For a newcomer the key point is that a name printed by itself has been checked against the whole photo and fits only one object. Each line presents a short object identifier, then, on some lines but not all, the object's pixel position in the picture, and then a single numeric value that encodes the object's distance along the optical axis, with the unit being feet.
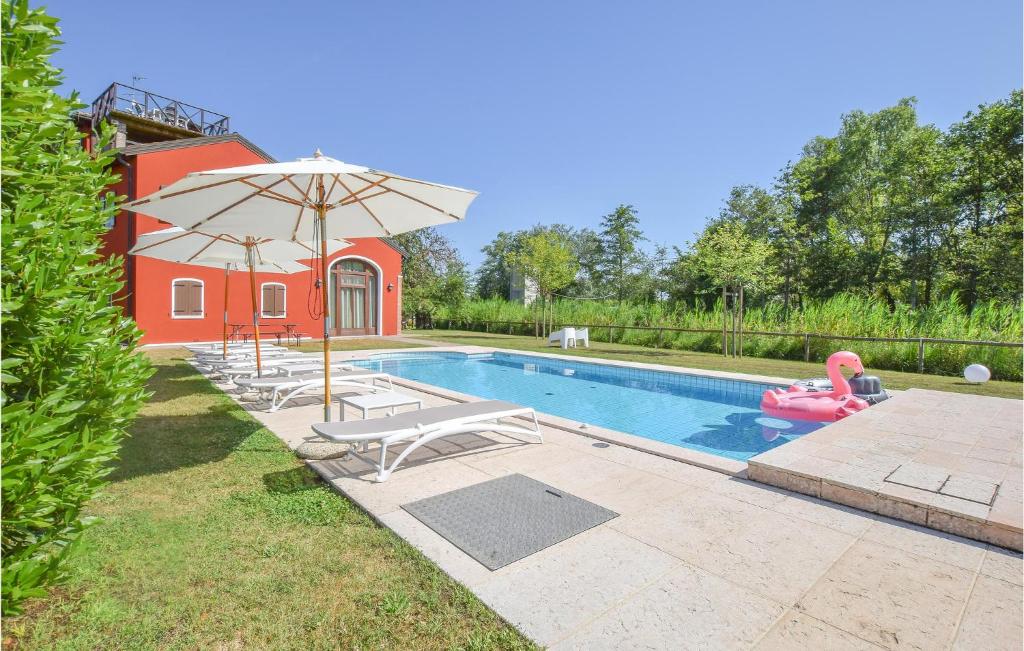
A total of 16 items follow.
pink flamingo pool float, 22.17
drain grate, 8.97
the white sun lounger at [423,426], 12.51
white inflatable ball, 30.66
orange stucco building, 50.20
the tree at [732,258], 47.62
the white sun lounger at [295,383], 20.91
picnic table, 54.70
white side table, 16.35
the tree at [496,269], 148.66
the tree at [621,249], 118.62
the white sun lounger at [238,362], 28.43
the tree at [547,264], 67.46
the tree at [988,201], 57.67
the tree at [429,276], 98.43
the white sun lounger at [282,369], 24.35
